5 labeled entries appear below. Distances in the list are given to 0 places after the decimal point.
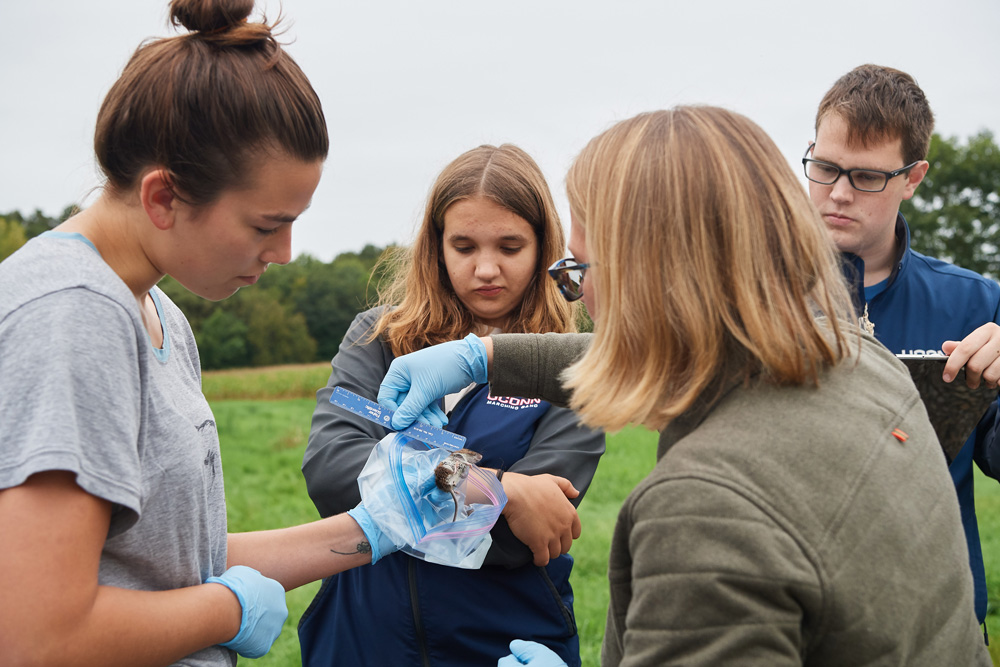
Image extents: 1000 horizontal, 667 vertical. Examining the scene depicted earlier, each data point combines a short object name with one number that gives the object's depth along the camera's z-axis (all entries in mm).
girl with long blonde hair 2141
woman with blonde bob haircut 1140
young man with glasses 2791
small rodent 2037
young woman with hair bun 1175
